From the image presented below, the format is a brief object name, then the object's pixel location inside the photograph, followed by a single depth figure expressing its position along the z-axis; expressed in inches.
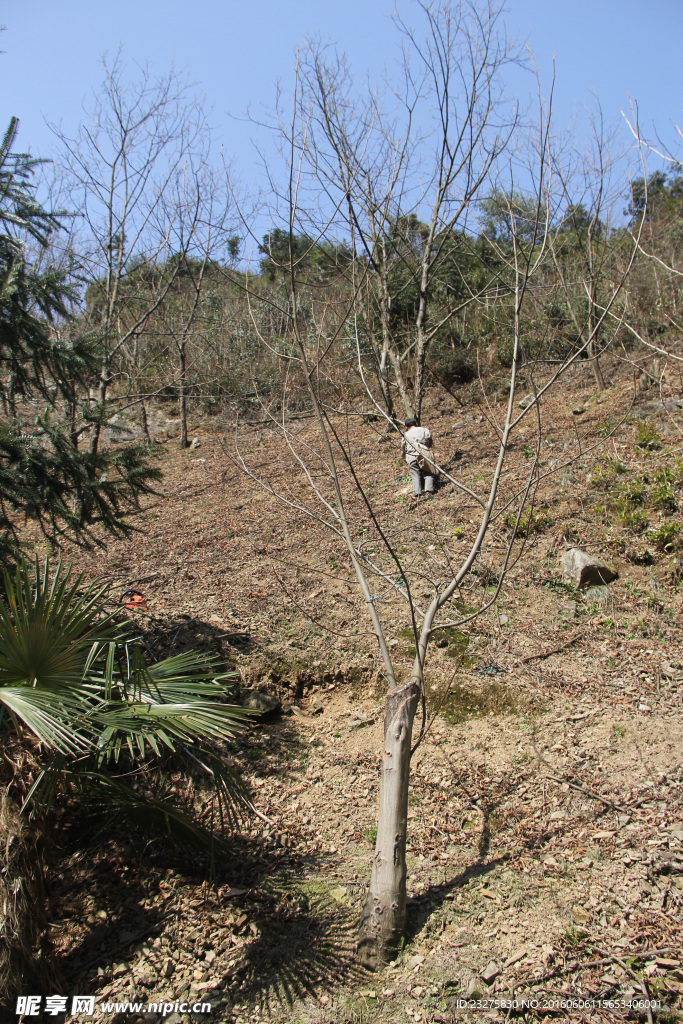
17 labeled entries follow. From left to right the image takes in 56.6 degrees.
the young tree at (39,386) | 193.5
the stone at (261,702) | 225.3
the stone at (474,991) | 120.7
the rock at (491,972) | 123.2
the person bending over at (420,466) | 354.6
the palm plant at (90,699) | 122.3
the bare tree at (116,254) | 390.3
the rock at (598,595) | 250.4
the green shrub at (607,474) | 314.2
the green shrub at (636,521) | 278.2
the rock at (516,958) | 125.3
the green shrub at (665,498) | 277.4
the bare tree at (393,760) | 129.6
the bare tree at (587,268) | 465.7
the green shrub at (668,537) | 259.1
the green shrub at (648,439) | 327.6
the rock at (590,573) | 258.7
